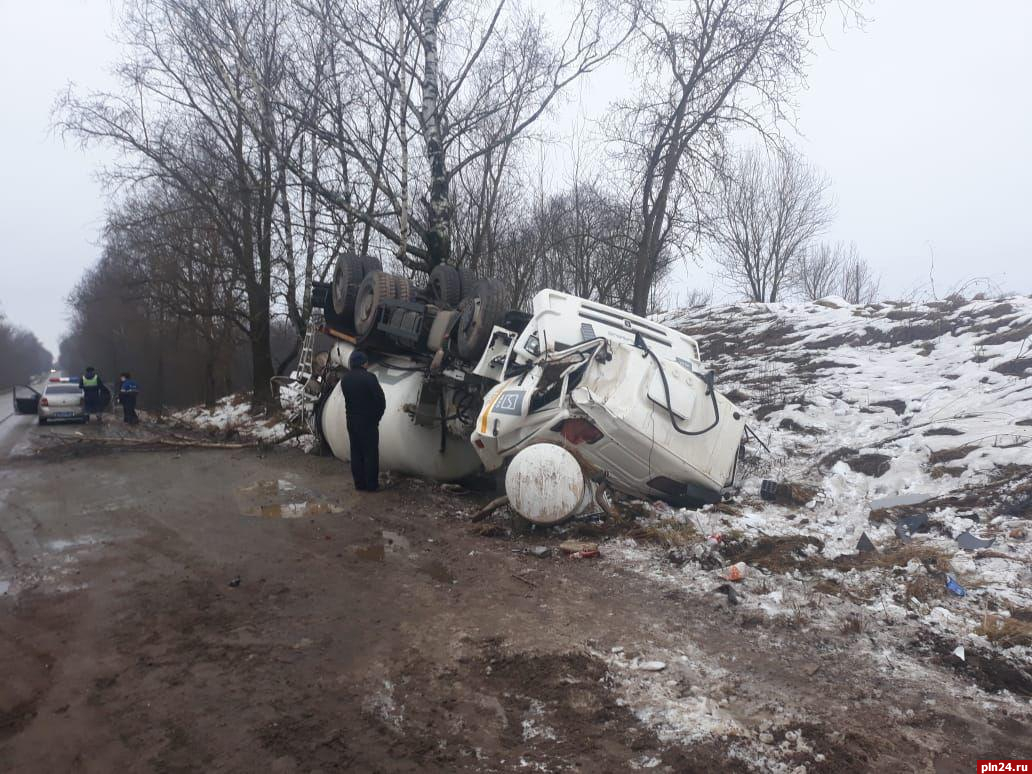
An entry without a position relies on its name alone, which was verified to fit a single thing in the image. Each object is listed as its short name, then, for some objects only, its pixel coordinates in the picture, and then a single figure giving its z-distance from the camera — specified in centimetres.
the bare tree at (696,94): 1162
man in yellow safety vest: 2017
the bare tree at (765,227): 2817
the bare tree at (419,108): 1261
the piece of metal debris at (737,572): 468
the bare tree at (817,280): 3269
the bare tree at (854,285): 3192
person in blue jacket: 1856
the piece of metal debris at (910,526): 546
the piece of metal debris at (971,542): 496
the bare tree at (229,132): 1486
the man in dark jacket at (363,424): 793
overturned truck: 595
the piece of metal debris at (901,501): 604
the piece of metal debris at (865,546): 515
